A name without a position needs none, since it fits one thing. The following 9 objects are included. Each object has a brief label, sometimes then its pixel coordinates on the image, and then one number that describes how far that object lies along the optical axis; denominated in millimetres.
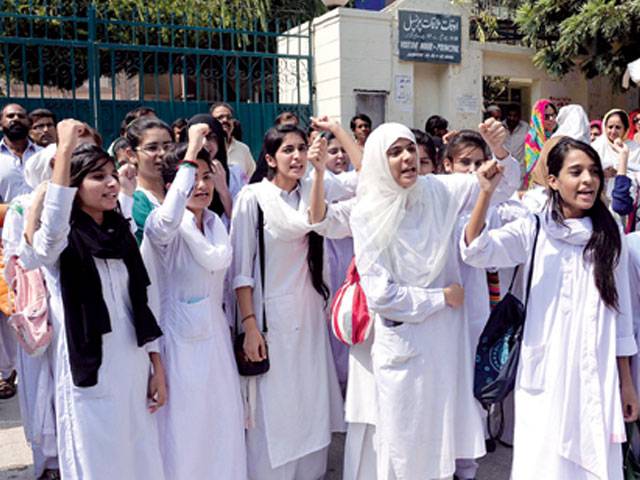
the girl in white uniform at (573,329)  2410
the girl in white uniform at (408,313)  2611
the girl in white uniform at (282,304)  2902
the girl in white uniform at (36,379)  2791
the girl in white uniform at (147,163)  2720
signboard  7613
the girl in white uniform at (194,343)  2613
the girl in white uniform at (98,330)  2311
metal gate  6277
